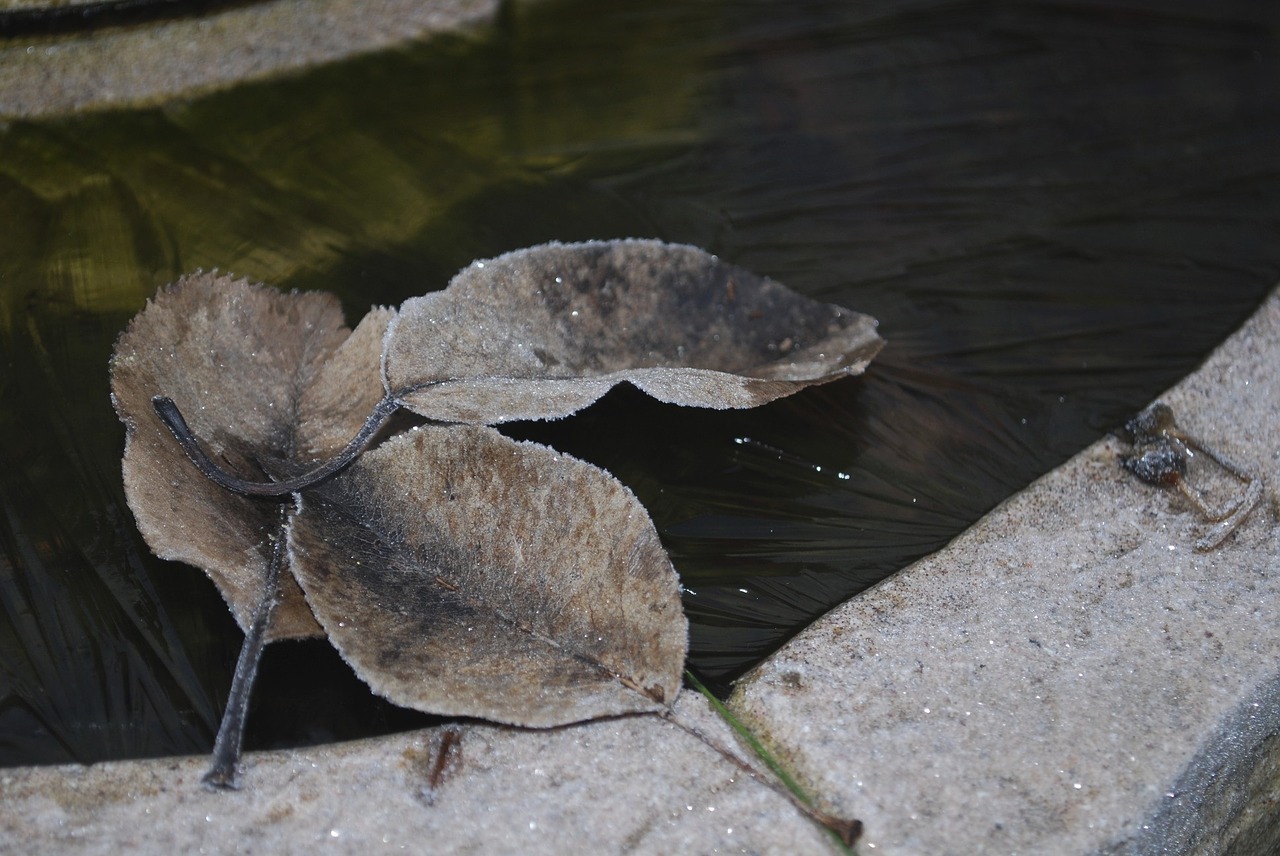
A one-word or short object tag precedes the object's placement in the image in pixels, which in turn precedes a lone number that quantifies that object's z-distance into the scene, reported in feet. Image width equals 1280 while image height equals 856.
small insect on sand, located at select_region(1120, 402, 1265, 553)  2.15
